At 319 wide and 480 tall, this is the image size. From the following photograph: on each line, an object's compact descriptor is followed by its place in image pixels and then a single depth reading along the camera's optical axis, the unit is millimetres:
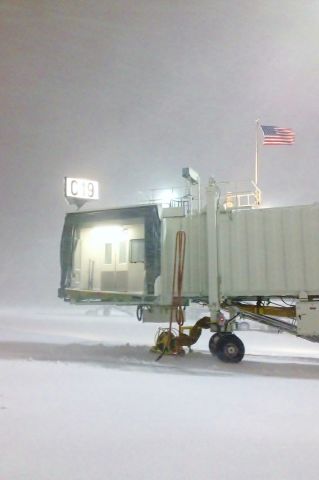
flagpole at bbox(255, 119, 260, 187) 12228
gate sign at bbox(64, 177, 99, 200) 11727
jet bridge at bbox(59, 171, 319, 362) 9305
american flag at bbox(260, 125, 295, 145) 15539
